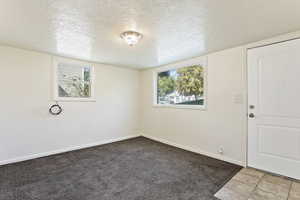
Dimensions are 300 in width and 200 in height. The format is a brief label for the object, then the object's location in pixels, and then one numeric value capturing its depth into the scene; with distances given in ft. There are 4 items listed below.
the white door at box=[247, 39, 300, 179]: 7.10
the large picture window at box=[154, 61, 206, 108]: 11.36
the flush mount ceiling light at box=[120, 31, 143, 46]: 7.10
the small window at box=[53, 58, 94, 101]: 11.13
